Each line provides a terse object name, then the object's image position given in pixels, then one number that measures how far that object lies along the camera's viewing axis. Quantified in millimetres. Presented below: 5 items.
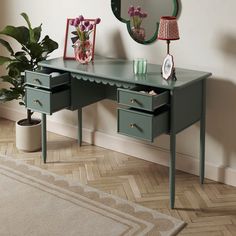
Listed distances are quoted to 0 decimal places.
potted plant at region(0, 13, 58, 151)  3510
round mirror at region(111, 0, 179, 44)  3156
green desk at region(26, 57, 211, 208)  2744
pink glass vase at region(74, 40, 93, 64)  3322
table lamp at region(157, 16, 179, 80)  2859
